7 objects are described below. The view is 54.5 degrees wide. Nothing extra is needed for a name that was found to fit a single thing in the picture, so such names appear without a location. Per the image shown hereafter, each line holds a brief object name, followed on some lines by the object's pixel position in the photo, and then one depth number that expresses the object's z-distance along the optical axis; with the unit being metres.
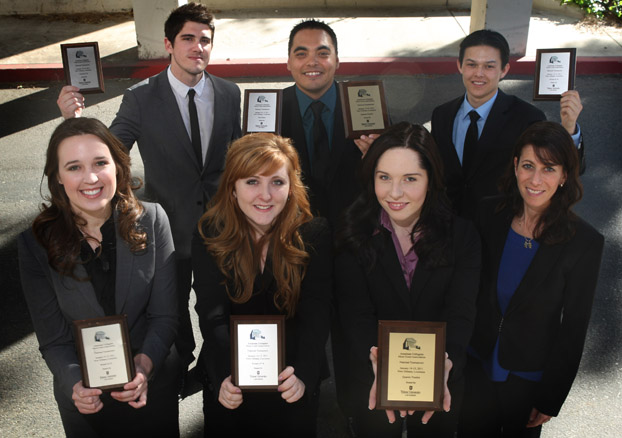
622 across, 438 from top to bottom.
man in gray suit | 4.06
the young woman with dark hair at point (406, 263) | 2.98
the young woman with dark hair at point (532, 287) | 2.96
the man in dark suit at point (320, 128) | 3.99
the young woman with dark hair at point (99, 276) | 3.00
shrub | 10.81
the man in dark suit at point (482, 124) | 3.79
